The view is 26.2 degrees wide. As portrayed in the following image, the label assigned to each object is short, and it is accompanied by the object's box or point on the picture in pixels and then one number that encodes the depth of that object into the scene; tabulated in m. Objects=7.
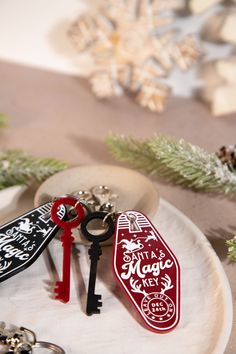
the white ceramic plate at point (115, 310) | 0.51
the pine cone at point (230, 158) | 0.71
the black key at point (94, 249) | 0.55
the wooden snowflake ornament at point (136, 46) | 0.90
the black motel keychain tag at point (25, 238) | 0.56
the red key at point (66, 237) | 0.56
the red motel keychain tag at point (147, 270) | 0.52
